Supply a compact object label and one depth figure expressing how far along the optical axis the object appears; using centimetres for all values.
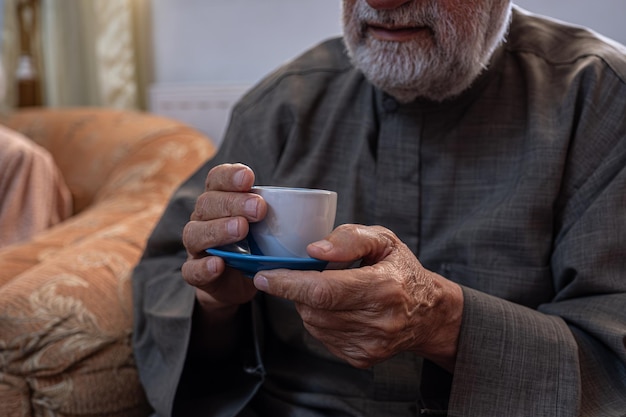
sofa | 100
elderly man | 82
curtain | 254
